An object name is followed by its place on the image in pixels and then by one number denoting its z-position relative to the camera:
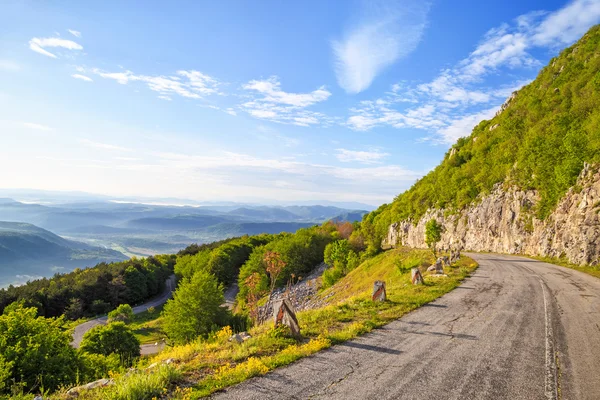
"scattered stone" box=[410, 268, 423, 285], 25.43
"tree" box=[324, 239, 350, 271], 78.69
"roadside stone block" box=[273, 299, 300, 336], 13.02
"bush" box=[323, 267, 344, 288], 71.69
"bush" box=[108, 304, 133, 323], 78.44
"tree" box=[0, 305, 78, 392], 15.69
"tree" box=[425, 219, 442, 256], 48.81
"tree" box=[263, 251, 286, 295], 22.95
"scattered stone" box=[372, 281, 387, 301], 19.58
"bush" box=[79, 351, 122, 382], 18.44
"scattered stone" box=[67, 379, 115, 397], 8.81
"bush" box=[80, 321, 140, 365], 40.62
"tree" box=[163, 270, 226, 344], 39.78
